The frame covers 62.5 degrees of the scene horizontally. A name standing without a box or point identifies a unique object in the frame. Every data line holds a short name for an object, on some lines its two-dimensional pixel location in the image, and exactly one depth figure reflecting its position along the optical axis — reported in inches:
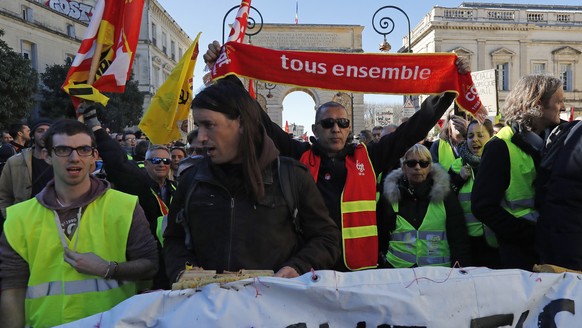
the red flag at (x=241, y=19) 189.2
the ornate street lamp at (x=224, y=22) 293.5
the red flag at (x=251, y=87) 198.7
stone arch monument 1301.2
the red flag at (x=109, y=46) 169.6
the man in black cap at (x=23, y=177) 178.5
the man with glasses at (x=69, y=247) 98.5
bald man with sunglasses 133.9
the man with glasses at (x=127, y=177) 142.6
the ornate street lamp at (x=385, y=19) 365.8
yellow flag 185.2
